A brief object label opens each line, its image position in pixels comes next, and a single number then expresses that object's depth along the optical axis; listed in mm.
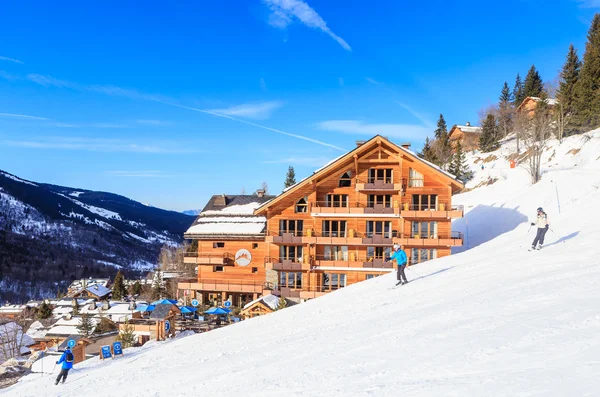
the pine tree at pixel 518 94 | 86912
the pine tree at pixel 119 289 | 71875
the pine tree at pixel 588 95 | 51469
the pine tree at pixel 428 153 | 66994
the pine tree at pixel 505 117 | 79062
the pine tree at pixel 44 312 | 62719
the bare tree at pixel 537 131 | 43688
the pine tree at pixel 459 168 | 61044
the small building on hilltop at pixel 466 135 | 82188
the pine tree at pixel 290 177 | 69125
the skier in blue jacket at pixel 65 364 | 16297
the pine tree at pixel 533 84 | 85212
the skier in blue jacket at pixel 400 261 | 18539
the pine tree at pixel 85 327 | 39156
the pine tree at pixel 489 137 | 69562
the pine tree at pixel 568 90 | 54344
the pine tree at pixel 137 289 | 76875
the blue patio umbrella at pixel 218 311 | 30930
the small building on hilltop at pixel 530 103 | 70406
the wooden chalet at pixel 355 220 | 34969
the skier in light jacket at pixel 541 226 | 18750
